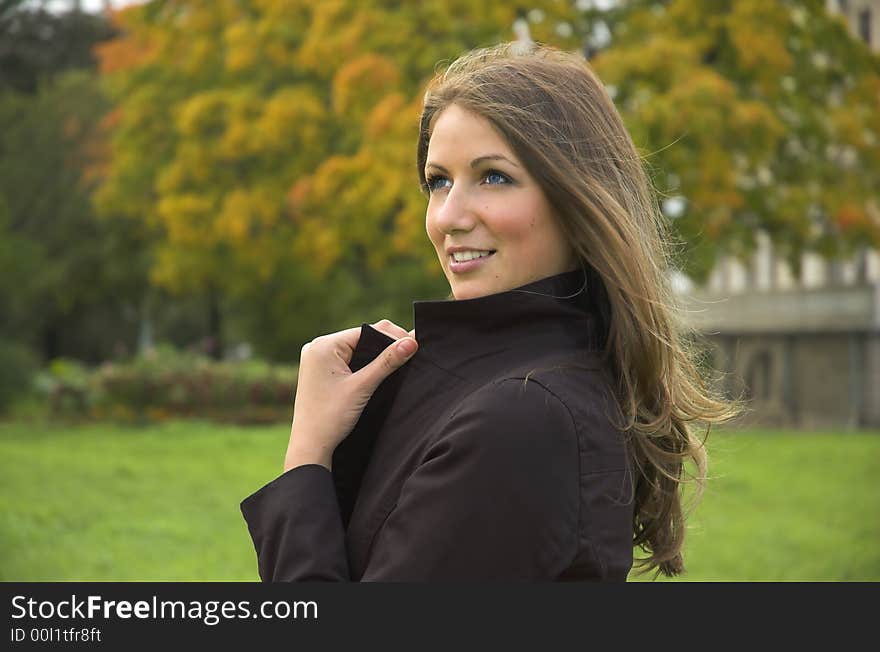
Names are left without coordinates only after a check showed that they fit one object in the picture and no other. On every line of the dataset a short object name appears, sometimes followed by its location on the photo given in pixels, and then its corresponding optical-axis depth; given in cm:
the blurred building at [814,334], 2762
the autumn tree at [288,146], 1822
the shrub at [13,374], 2239
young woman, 171
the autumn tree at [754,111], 1656
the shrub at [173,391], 1927
